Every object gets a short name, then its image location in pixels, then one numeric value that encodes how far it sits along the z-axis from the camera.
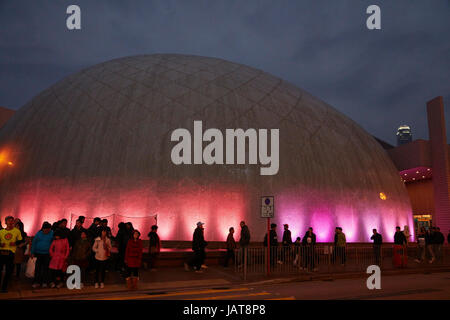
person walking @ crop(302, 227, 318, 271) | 12.09
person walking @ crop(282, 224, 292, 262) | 12.09
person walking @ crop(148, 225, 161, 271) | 11.65
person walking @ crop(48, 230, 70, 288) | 8.67
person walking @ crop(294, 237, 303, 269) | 11.88
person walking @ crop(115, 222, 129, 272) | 10.70
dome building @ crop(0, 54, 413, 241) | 15.98
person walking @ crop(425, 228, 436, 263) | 15.71
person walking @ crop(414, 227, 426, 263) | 15.97
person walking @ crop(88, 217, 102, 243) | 10.18
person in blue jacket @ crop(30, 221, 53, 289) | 8.84
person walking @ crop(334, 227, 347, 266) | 14.12
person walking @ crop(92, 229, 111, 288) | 9.02
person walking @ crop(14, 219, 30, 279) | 8.76
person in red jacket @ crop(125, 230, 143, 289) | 8.78
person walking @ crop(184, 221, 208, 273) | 11.66
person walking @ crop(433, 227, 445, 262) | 15.73
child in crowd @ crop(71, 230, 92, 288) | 9.34
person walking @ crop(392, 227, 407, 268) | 13.59
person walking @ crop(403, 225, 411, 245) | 19.47
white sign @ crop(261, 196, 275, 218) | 10.78
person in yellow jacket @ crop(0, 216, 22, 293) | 8.00
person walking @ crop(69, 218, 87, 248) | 9.75
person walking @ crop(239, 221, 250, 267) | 12.87
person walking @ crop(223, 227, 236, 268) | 13.04
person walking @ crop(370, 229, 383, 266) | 13.29
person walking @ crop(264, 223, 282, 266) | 12.02
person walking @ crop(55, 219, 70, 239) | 8.98
